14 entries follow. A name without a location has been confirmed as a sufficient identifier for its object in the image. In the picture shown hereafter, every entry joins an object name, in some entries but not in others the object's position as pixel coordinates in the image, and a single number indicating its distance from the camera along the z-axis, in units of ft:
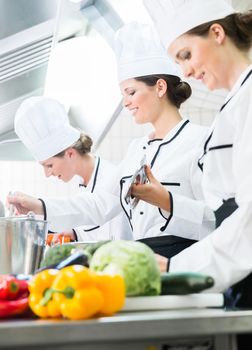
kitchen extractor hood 5.92
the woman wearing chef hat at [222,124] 4.29
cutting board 3.43
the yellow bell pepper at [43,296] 3.11
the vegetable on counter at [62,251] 4.18
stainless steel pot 5.44
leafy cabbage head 3.51
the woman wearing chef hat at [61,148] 9.17
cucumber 3.44
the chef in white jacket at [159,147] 6.29
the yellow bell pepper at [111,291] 3.09
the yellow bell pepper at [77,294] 2.95
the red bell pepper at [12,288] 3.28
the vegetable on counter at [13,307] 3.20
